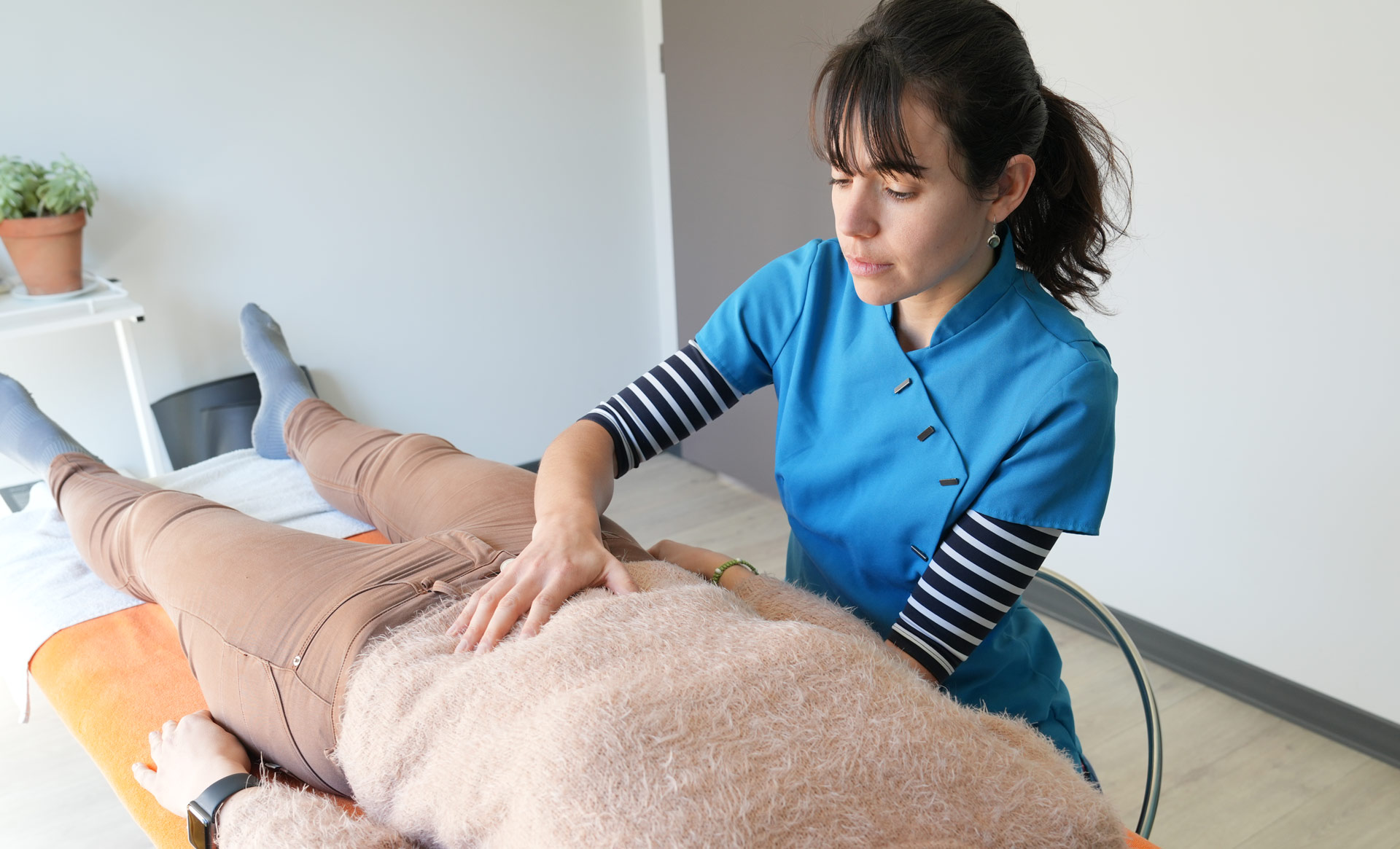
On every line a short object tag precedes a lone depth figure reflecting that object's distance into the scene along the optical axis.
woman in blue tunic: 0.97
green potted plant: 2.17
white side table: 2.15
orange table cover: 1.19
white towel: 1.52
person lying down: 0.73
